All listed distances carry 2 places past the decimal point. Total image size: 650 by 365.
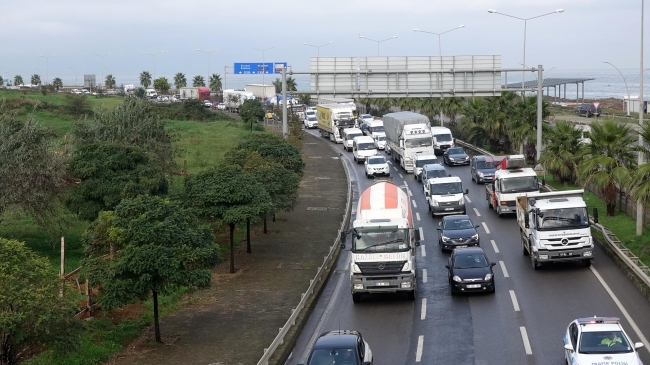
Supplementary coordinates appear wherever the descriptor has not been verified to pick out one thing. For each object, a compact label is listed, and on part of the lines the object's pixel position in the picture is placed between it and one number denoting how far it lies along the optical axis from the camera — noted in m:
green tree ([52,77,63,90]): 151.19
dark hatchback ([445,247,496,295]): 25.96
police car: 16.91
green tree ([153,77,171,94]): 167.50
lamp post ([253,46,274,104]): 120.92
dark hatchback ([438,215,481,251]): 32.44
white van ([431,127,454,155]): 63.69
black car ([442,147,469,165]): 58.44
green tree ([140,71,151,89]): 184.25
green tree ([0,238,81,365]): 16.53
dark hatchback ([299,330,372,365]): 17.38
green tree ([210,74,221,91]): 176.38
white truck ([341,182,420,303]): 25.44
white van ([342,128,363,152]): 72.94
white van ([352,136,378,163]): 63.07
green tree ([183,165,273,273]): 30.27
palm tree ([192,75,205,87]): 182.29
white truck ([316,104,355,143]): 81.00
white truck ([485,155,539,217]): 38.91
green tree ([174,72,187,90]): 183.00
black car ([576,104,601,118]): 96.69
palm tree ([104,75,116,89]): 179.11
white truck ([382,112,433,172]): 55.91
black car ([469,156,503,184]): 49.70
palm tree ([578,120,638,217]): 35.38
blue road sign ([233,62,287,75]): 121.44
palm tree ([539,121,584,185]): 45.16
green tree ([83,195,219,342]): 20.83
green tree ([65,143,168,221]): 31.48
